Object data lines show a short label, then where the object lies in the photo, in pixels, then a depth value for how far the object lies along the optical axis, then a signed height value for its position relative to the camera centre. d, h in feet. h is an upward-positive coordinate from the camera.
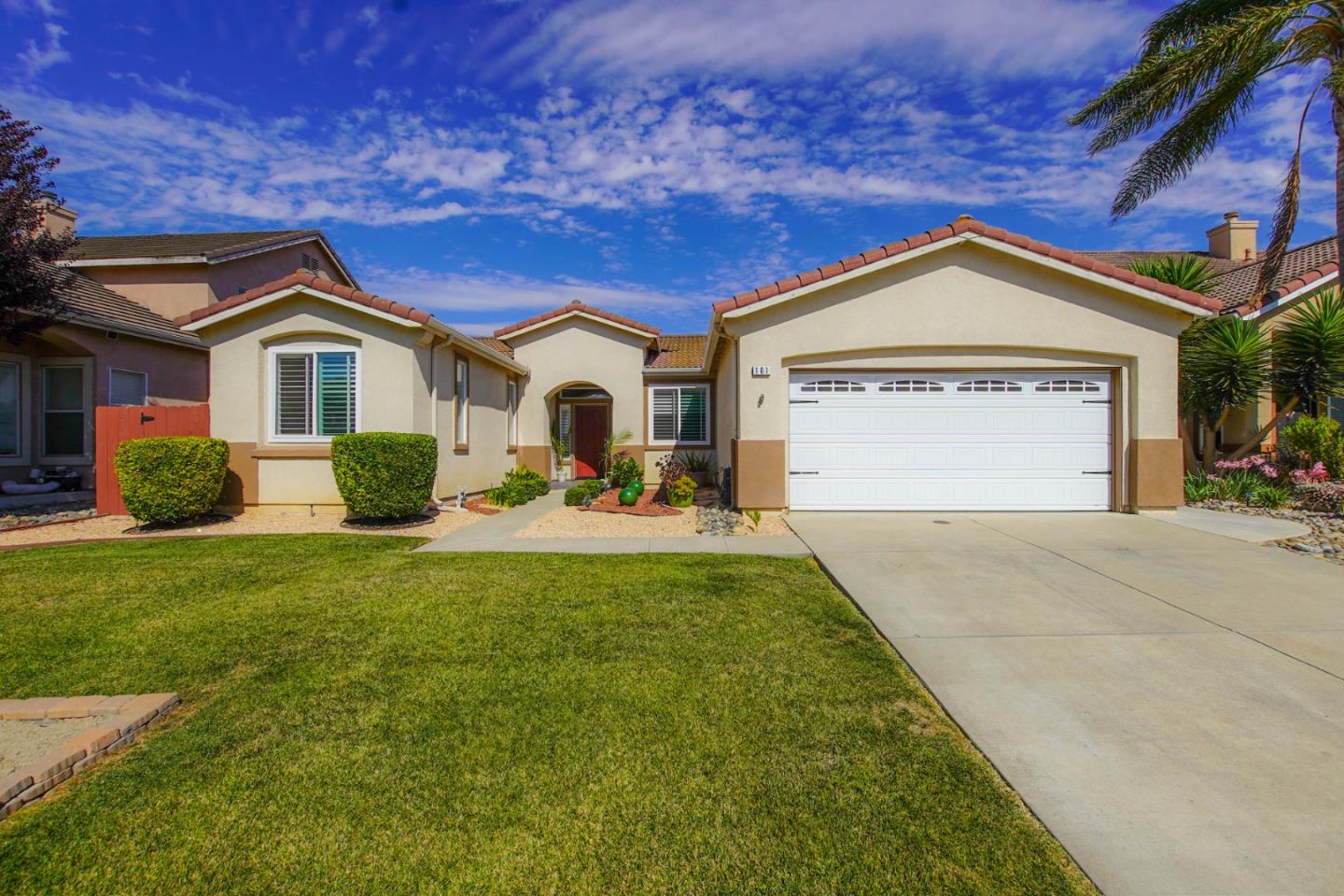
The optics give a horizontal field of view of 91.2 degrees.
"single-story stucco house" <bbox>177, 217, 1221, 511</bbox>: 34.81 +3.84
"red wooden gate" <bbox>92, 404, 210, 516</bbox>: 36.24 +1.08
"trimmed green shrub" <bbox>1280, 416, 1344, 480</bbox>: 37.17 +0.44
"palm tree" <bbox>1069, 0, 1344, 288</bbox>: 37.50 +22.55
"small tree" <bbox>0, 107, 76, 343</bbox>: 32.60 +10.55
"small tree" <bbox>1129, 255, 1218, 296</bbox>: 40.81 +11.04
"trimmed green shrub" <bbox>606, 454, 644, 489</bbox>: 51.60 -1.97
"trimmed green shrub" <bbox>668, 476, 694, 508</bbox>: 41.98 -2.89
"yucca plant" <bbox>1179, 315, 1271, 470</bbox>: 36.63 +4.76
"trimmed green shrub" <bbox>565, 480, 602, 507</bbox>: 43.62 -3.01
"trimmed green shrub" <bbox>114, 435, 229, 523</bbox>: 31.63 -1.43
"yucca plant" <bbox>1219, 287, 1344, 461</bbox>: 35.88 +5.23
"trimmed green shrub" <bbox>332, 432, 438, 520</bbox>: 32.48 -1.25
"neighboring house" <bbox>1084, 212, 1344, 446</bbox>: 42.68 +10.79
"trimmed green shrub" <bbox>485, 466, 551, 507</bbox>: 44.84 -2.95
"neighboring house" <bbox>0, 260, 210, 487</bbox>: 42.73 +4.52
